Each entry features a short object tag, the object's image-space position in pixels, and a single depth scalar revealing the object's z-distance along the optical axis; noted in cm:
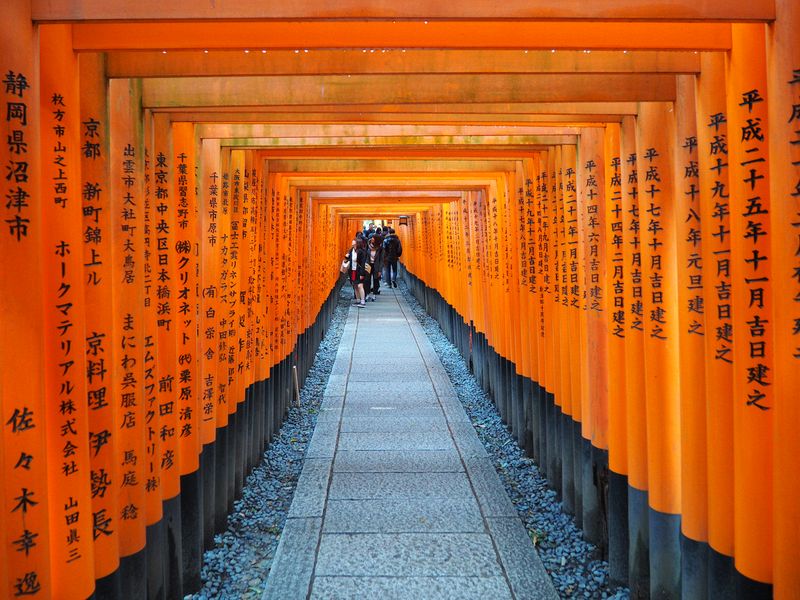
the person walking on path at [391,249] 2511
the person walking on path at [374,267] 2033
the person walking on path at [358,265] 1836
